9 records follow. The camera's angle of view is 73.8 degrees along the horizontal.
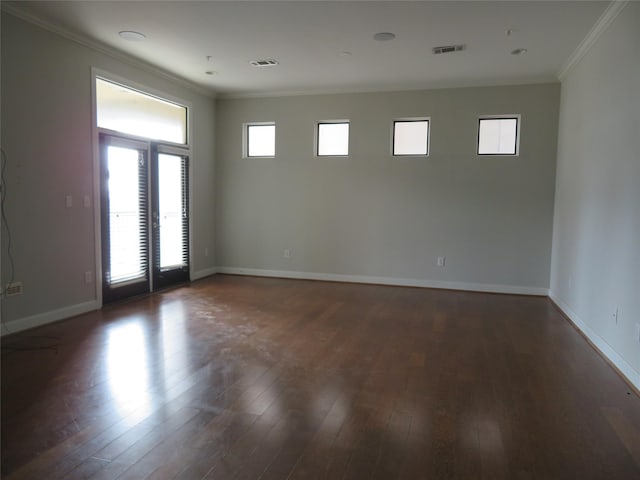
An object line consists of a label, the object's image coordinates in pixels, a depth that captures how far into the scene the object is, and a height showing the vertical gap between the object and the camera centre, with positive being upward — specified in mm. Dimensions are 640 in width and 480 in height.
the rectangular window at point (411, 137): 6357 +1008
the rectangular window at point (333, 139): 6707 +1006
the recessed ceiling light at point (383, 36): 4254 +1686
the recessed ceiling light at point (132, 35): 4336 +1684
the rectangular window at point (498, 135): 6043 +1008
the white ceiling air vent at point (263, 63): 5230 +1711
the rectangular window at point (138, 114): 4910 +1090
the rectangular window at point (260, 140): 7067 +1023
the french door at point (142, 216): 4965 -227
